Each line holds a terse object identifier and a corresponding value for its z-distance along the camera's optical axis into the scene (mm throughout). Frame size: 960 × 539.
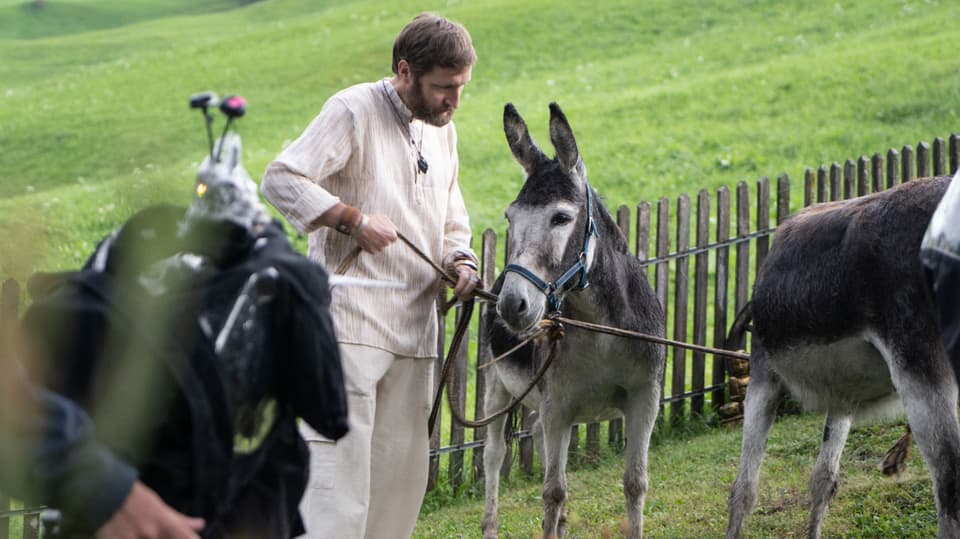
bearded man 4293
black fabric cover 2232
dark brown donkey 4582
